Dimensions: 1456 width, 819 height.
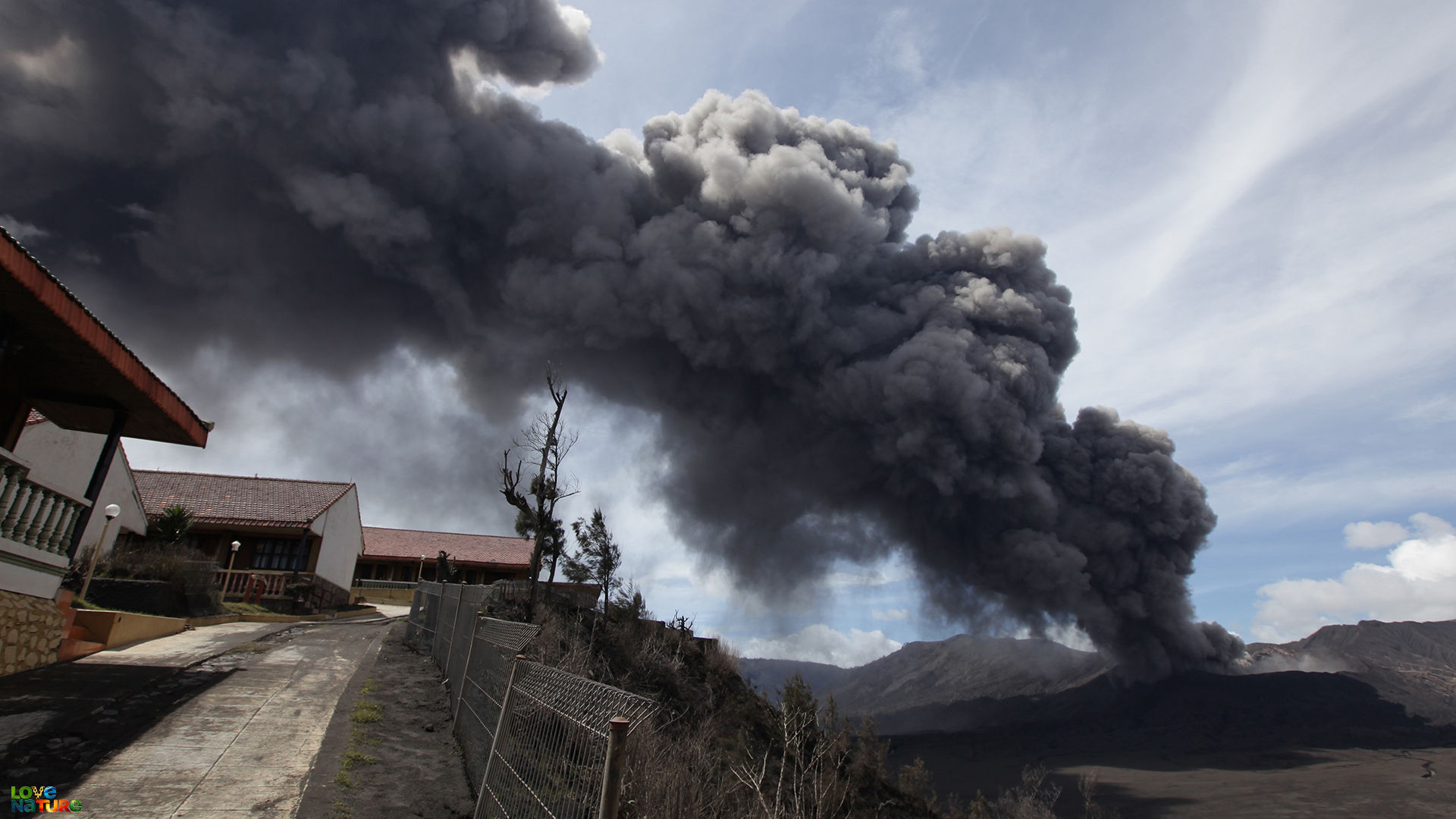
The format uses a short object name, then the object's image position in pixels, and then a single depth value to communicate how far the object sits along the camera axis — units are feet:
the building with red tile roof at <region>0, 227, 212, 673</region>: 20.72
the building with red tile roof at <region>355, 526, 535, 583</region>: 110.22
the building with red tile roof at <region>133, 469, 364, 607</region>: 75.31
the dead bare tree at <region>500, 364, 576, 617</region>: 60.59
